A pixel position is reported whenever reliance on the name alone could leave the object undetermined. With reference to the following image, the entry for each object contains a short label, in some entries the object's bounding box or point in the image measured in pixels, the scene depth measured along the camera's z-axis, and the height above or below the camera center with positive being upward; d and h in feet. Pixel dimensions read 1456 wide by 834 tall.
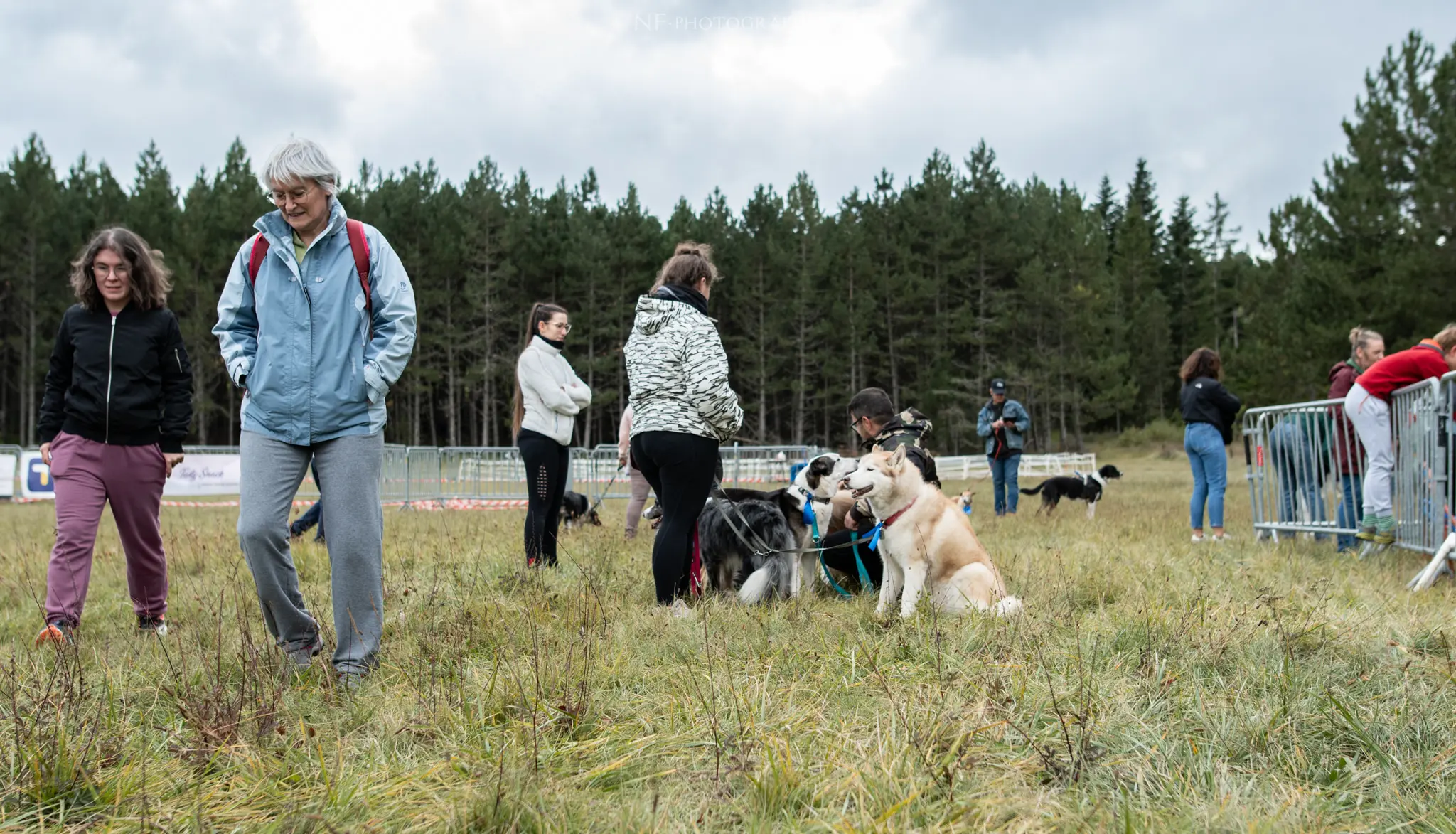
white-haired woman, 9.90 +0.91
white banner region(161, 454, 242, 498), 58.44 -1.18
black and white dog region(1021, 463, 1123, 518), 39.73 -2.24
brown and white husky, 13.66 -1.52
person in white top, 18.58 +0.44
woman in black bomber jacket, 13.08 +0.63
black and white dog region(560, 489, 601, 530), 34.14 -2.35
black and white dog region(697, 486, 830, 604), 14.90 -1.58
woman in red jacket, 19.57 +0.54
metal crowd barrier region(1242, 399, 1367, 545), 22.67 -1.01
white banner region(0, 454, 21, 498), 54.24 -0.56
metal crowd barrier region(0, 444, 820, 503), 50.26 -1.27
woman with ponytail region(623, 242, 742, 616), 13.06 +0.54
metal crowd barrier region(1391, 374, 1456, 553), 17.94 -0.70
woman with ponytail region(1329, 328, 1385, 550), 22.40 -0.21
